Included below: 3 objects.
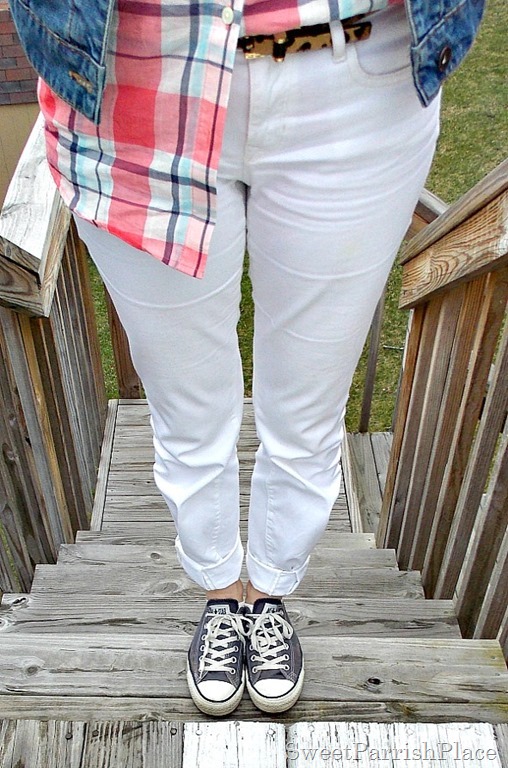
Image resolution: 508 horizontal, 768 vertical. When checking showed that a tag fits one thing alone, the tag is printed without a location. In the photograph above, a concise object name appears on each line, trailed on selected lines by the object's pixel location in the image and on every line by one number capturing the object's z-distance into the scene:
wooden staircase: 1.31
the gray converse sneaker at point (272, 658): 1.30
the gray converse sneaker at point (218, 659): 1.30
